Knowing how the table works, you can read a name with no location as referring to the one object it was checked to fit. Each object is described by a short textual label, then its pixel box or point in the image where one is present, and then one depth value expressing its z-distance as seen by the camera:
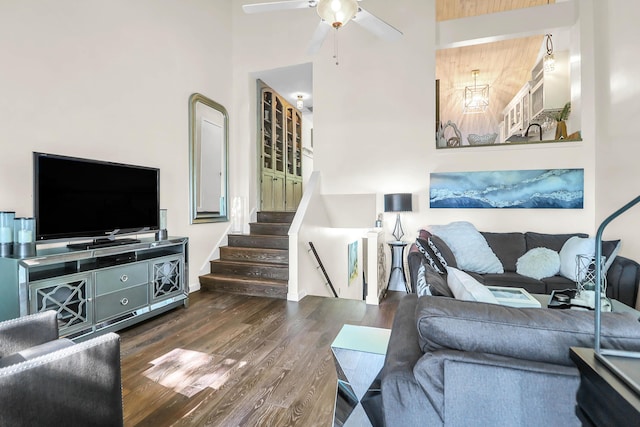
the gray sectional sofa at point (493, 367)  0.87
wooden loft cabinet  5.49
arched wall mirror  4.14
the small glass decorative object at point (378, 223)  4.42
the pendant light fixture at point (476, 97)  6.70
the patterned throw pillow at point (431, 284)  1.69
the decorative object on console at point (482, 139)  4.35
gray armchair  1.04
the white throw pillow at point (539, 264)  3.23
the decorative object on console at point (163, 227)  3.39
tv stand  2.11
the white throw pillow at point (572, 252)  3.07
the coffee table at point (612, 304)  2.07
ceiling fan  2.61
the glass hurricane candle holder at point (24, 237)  2.19
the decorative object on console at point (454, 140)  4.47
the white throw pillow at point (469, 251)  3.36
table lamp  4.15
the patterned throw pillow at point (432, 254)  2.61
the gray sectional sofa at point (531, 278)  2.78
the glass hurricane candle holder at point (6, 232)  2.19
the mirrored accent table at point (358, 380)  1.16
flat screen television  2.38
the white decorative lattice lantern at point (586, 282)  2.02
